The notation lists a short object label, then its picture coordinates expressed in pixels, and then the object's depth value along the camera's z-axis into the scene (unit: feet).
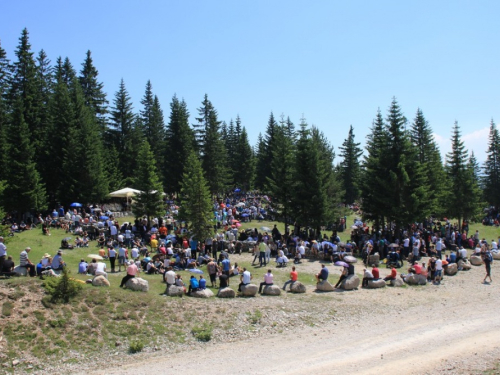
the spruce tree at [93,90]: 182.39
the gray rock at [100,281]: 55.36
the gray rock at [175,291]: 57.36
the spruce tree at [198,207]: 83.97
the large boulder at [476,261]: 89.83
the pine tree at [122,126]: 178.60
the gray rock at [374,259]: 83.46
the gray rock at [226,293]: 59.41
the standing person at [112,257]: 66.95
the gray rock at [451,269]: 80.18
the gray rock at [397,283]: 70.64
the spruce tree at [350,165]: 204.67
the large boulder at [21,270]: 55.01
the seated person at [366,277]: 69.10
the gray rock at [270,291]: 62.18
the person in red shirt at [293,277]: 66.03
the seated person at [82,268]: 61.23
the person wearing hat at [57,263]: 57.77
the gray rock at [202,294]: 58.29
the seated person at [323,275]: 66.54
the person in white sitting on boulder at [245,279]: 61.21
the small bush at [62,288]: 49.96
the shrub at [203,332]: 48.32
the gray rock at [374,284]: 68.69
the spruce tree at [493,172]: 203.10
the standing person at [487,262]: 75.31
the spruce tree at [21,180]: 109.81
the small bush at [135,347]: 45.32
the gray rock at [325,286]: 65.92
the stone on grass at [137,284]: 56.29
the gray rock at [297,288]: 64.23
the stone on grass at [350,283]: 66.90
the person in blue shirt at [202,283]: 59.42
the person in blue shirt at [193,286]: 58.90
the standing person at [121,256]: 70.08
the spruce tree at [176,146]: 175.01
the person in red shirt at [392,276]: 71.10
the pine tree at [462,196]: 141.49
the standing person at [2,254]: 54.03
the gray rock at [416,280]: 72.23
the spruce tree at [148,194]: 106.32
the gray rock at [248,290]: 60.85
